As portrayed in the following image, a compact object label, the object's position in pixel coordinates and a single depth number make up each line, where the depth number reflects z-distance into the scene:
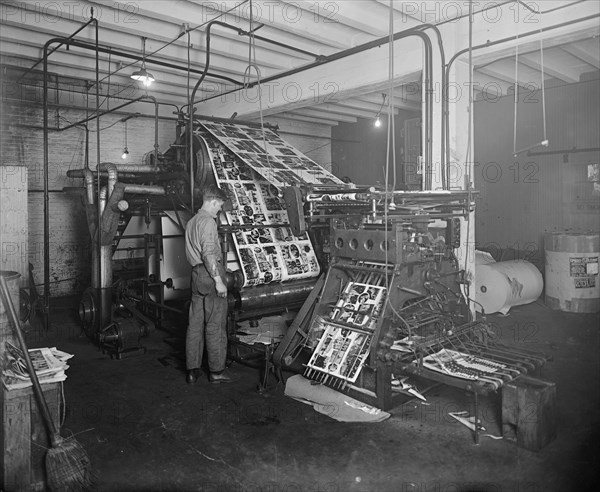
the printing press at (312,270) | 3.97
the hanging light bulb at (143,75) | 6.55
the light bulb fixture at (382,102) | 8.74
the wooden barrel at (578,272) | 7.40
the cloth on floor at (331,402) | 3.83
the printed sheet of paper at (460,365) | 3.57
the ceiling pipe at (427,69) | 5.52
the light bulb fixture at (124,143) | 9.61
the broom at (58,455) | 2.83
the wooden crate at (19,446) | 2.78
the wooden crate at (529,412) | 3.28
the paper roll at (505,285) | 7.07
